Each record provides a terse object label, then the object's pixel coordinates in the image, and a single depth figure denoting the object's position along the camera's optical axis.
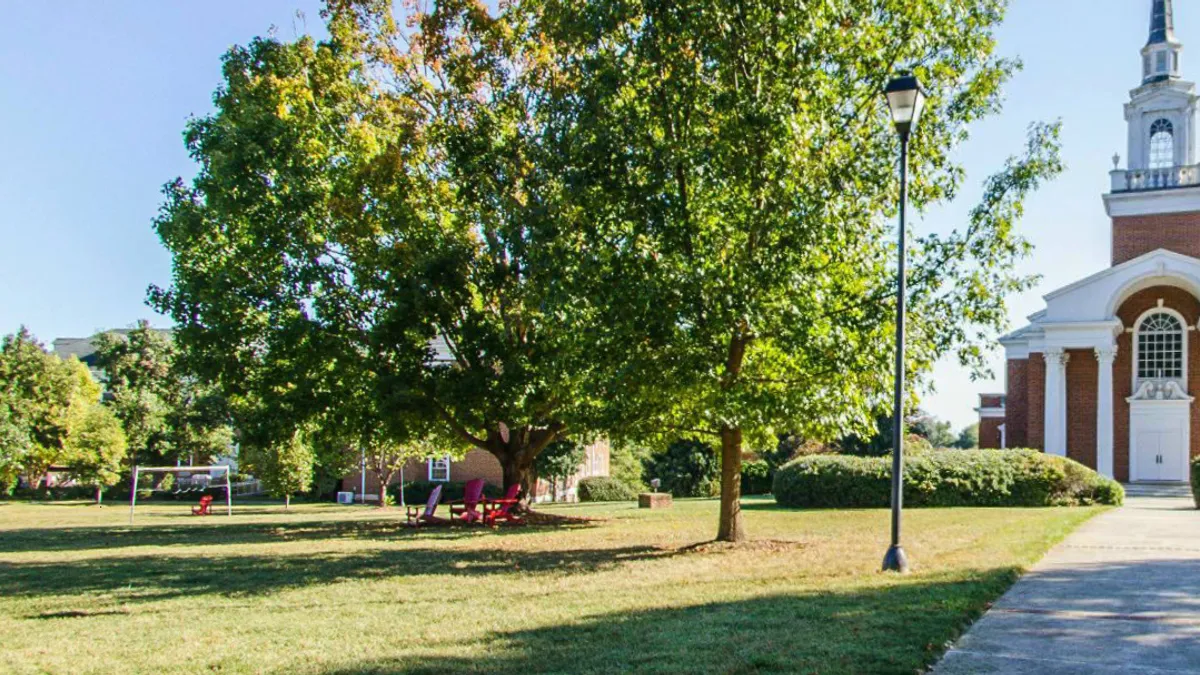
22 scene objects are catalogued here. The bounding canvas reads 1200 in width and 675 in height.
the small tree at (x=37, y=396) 51.00
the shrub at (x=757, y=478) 43.97
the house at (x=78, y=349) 74.10
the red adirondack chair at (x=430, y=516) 24.48
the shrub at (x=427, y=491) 43.84
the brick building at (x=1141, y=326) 38.59
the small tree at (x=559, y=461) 40.50
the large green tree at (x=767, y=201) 13.96
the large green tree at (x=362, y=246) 22.45
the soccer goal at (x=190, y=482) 45.94
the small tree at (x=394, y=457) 38.31
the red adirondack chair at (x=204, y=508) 35.80
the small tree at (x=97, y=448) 46.44
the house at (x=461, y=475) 46.97
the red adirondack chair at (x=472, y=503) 24.30
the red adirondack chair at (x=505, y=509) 24.06
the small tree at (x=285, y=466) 37.56
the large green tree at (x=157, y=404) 53.72
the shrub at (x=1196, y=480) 25.38
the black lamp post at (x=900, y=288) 12.05
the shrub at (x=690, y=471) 43.88
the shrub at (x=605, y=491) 45.00
